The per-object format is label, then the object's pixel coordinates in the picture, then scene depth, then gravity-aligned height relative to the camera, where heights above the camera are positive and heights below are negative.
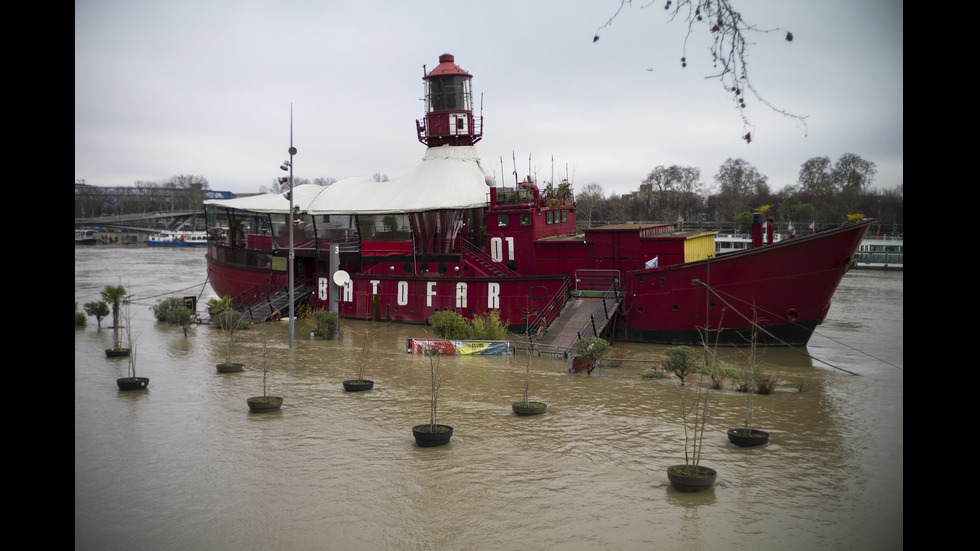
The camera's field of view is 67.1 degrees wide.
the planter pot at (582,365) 20.80 -2.98
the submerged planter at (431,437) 13.57 -3.27
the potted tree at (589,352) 20.27 -2.54
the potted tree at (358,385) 18.72 -3.19
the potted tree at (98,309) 29.69 -2.04
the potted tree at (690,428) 11.20 -3.28
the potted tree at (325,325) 28.08 -2.50
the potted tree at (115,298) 26.24 -1.58
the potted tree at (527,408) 16.05 -3.22
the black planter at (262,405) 16.17 -3.20
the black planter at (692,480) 11.16 -3.33
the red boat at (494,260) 24.19 -0.03
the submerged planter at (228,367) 21.19 -3.12
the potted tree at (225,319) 21.27 -2.39
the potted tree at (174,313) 28.91 -2.23
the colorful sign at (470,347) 24.05 -2.85
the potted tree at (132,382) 18.45 -3.10
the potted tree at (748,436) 13.56 -3.25
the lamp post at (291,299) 24.93 -1.36
